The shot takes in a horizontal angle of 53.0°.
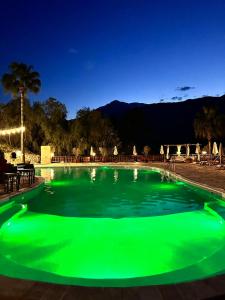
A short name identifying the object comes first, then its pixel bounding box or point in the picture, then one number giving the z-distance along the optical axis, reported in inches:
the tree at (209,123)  917.6
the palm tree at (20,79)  684.0
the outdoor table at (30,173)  348.2
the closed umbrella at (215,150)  662.5
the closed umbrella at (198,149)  757.2
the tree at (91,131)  929.5
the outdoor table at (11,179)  269.0
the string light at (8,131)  551.5
